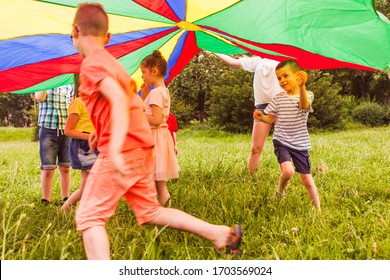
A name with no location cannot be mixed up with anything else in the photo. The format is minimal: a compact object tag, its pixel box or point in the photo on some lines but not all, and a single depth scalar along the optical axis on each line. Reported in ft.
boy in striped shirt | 10.52
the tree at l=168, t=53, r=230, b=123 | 49.19
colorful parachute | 8.82
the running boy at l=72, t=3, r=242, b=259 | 5.70
